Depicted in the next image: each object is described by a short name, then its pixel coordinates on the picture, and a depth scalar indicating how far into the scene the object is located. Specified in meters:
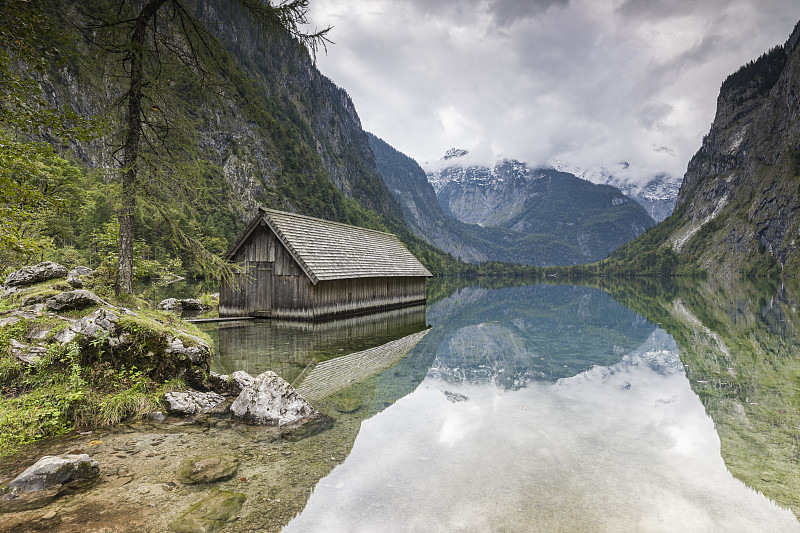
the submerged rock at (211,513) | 4.06
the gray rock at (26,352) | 6.69
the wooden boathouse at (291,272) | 21.05
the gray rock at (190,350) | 7.94
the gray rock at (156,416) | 6.93
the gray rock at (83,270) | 12.94
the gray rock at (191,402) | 7.28
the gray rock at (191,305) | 24.56
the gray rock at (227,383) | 8.50
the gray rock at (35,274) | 9.49
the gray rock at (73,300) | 8.01
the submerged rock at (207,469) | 5.05
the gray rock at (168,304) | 22.31
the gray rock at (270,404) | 7.13
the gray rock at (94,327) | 7.05
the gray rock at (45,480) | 4.27
